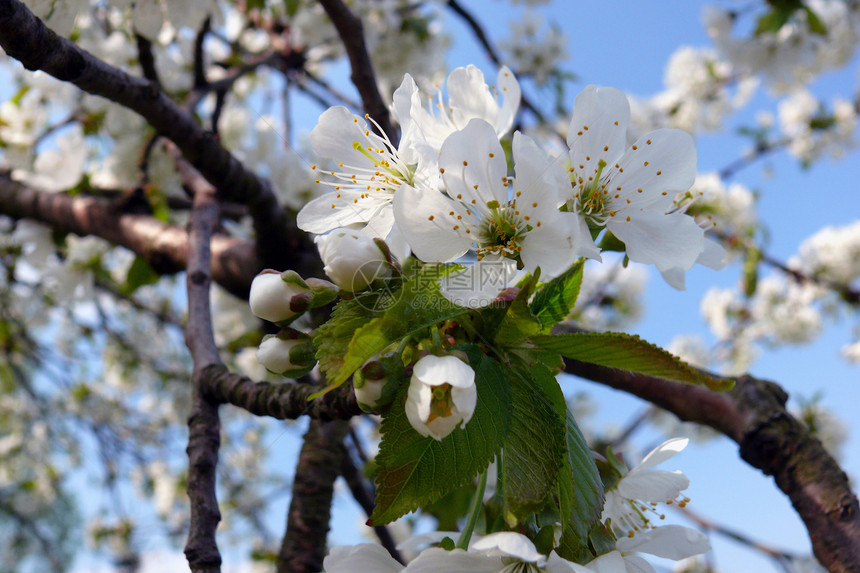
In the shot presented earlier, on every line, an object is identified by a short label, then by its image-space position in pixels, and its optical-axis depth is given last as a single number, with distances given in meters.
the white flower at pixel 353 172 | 0.21
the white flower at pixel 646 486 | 0.20
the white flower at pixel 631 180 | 0.19
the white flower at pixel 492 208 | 0.17
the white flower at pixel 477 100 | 0.22
